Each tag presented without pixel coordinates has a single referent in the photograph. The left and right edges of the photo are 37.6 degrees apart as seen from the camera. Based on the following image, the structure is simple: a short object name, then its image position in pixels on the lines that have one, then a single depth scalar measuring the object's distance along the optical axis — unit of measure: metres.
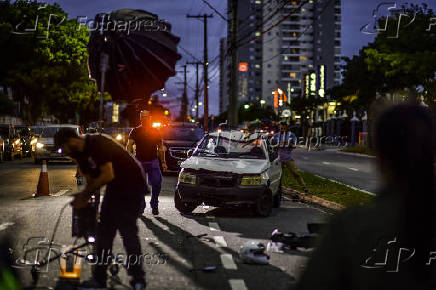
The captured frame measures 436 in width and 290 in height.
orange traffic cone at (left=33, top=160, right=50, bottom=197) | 15.02
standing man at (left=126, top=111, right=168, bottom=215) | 11.54
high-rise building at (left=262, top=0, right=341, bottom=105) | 164.88
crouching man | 5.86
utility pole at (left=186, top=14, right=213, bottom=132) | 46.68
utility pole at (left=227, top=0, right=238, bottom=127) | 27.81
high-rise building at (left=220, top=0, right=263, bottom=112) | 183.12
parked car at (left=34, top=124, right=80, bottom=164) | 27.92
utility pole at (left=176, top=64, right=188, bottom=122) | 93.16
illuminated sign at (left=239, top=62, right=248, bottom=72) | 107.18
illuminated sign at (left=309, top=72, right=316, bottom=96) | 94.60
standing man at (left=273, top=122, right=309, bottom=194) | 15.98
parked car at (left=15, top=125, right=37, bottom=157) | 37.03
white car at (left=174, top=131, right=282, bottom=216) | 11.94
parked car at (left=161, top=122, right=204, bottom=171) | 22.95
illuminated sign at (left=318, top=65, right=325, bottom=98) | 90.41
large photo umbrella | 7.54
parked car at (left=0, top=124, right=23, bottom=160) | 32.72
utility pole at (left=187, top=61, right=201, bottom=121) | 84.04
